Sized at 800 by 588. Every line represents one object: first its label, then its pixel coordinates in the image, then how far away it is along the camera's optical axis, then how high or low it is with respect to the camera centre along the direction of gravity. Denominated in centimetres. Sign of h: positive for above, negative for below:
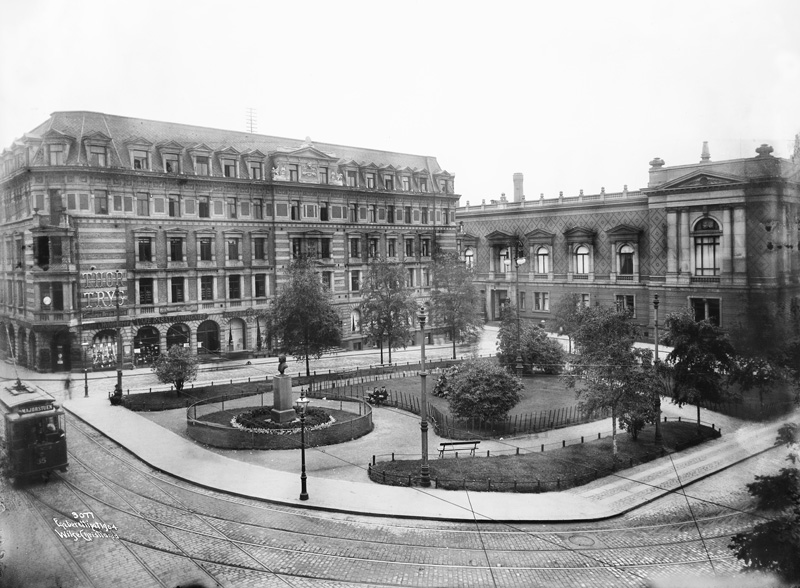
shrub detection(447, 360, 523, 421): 2312 -416
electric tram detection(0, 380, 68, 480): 1584 -357
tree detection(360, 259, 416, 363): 3691 -110
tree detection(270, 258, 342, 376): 3184 -144
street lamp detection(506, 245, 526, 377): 2521 -107
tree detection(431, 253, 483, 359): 3700 -100
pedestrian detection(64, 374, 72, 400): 2506 -380
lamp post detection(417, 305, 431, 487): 1766 -456
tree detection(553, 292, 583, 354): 2708 -138
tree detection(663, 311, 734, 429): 2055 -284
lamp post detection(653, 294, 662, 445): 2102 -487
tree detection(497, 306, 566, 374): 3156 -339
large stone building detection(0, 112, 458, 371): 2722 +358
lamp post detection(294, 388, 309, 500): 1636 -523
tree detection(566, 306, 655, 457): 2045 -298
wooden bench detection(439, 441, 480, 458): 2086 -575
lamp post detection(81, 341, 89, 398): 2698 -382
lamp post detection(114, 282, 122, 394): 2731 -286
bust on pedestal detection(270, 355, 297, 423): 2367 -426
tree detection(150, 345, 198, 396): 2783 -335
